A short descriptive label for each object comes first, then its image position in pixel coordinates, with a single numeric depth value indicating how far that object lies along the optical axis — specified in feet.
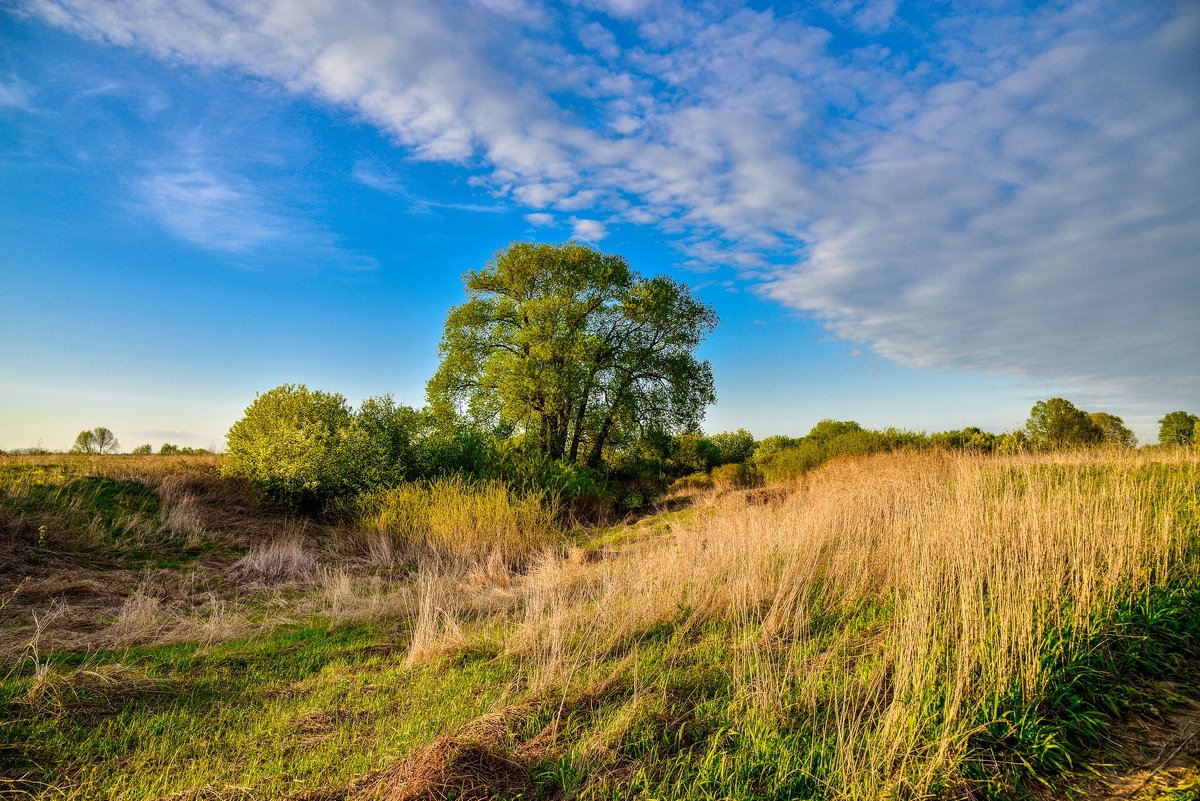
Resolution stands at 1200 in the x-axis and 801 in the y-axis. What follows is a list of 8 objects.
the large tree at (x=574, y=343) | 78.79
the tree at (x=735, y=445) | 123.71
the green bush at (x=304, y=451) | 50.70
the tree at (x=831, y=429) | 80.92
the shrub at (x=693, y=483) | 83.29
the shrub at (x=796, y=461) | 72.57
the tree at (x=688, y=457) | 104.47
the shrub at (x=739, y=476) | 80.04
